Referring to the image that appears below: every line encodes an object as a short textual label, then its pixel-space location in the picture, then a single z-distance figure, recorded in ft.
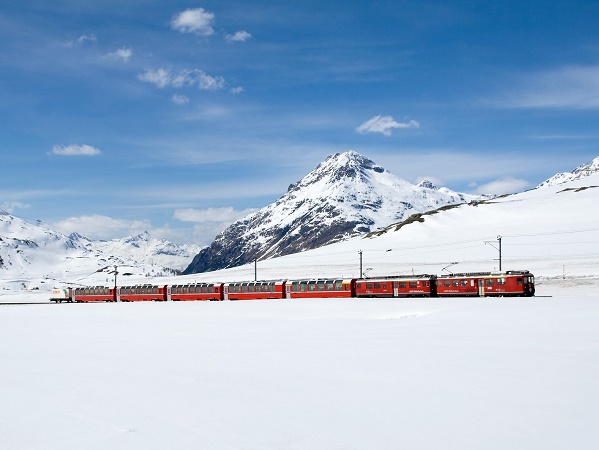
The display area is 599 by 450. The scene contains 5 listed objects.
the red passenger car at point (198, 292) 277.03
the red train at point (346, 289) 199.41
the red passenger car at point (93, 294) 325.21
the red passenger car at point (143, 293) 298.97
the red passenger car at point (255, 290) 254.88
